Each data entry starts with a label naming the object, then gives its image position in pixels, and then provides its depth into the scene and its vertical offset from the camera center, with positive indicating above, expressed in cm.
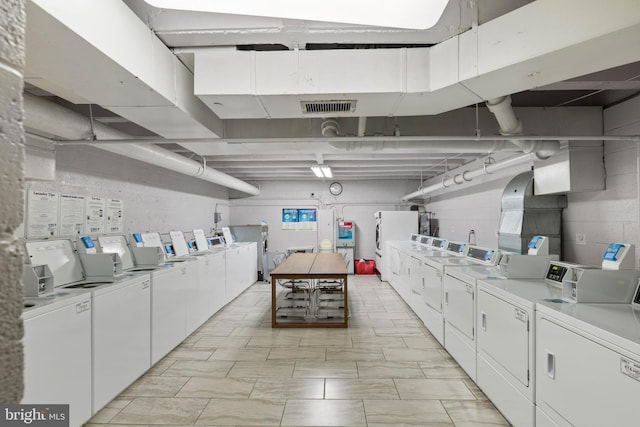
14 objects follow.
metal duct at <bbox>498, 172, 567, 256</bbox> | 379 +1
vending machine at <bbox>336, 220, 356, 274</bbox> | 898 -58
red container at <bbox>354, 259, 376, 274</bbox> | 898 -131
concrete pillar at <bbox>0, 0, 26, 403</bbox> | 54 +4
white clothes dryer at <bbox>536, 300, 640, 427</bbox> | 151 -75
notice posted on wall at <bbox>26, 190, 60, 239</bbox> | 295 +3
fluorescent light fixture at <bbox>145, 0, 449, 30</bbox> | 153 +101
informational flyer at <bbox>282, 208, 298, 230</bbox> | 932 -1
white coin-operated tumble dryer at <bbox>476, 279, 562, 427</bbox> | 220 -92
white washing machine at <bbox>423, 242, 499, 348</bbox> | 358 -80
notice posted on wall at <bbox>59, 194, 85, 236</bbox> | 331 +4
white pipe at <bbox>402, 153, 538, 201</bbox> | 382 +70
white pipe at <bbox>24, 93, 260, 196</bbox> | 244 +77
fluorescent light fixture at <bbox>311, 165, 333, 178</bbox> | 606 +94
